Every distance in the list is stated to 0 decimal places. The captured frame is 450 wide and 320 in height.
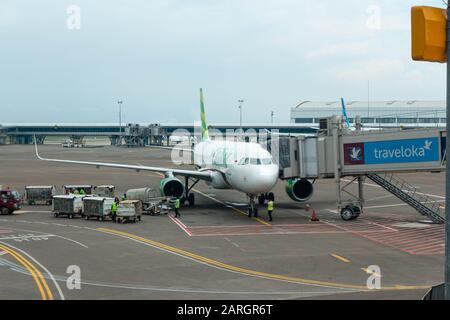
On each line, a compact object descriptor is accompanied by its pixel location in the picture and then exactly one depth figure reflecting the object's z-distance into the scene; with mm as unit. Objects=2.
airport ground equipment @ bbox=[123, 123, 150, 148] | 180625
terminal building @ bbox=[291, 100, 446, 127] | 186250
